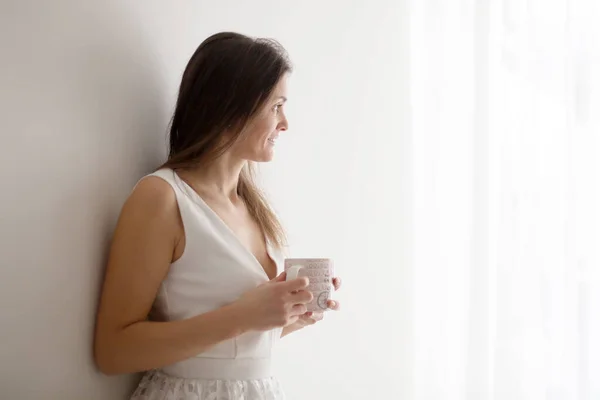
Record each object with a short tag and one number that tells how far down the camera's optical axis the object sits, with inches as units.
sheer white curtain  90.7
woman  49.9
